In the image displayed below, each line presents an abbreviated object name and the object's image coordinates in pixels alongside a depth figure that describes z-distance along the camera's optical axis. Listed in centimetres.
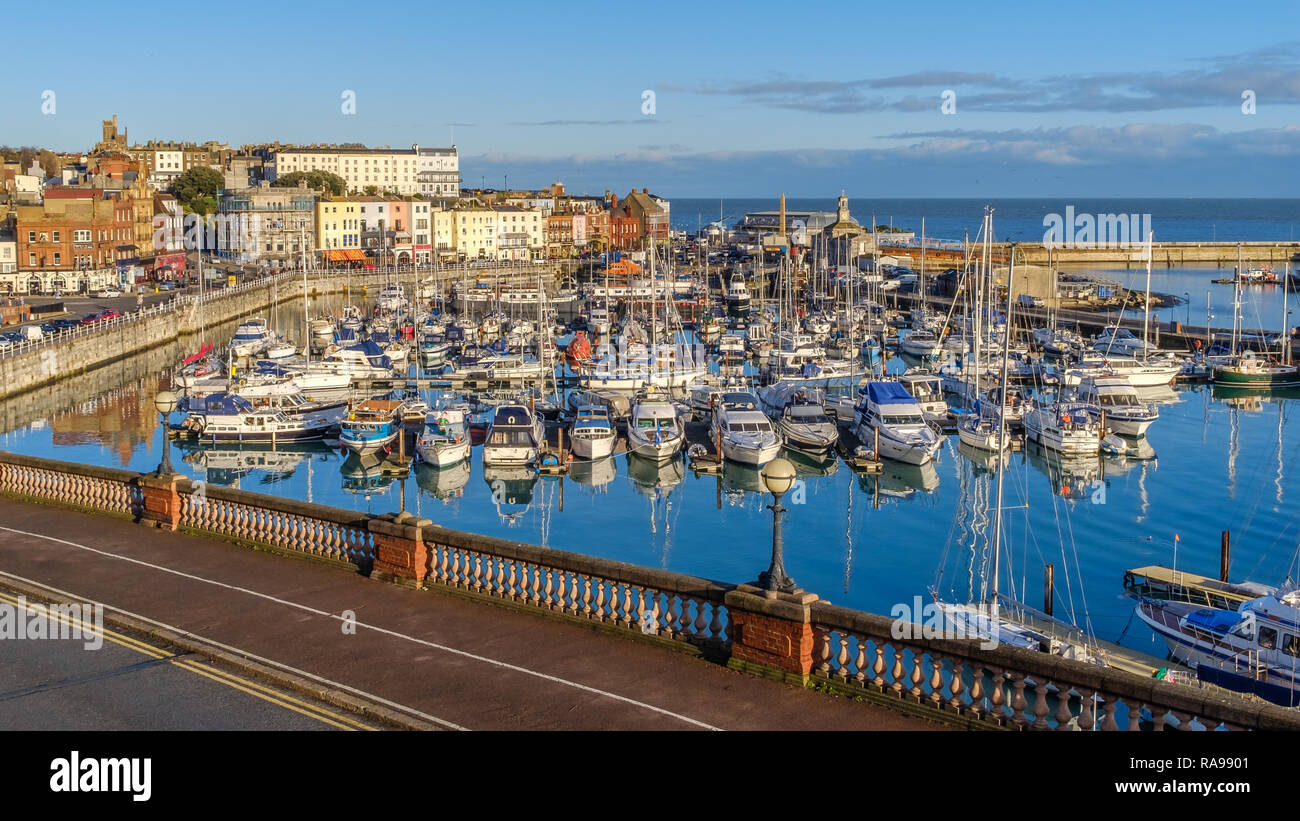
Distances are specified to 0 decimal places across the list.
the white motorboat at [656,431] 5091
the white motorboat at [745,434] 4978
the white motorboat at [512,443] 4962
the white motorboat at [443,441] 4975
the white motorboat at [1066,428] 5231
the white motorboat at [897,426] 5075
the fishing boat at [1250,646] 2355
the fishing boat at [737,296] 12094
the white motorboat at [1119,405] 5588
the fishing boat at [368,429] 5234
